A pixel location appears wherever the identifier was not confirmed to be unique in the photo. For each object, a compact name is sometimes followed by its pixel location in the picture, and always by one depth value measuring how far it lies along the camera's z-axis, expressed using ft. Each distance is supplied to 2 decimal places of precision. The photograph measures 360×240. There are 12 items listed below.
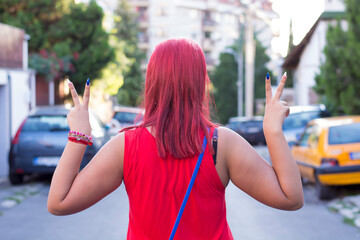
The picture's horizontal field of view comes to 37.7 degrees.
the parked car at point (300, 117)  55.72
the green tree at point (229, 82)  205.16
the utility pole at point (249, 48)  109.91
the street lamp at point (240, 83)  169.39
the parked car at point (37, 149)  33.88
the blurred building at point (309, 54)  91.81
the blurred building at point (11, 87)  41.11
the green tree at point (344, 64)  49.15
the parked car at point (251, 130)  89.81
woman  6.57
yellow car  29.45
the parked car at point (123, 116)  69.21
